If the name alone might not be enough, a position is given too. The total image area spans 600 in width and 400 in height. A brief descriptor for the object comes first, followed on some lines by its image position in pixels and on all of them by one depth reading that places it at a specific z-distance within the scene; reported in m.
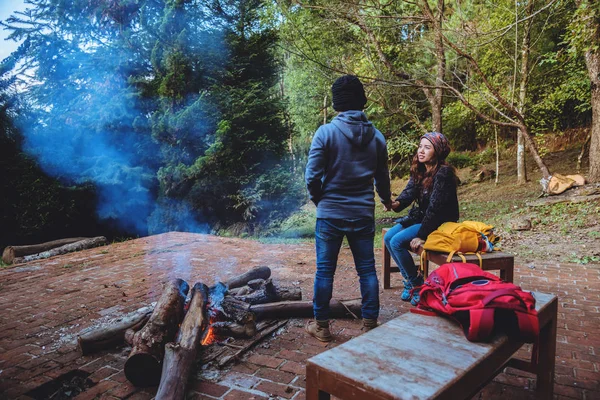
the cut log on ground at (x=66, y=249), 7.90
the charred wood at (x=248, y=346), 2.52
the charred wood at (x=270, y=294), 3.45
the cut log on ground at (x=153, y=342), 2.26
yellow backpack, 2.90
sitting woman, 3.12
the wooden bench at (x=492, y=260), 2.87
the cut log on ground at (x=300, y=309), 3.24
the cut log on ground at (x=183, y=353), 2.04
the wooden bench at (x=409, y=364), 1.19
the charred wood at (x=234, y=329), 2.88
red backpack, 1.54
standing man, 2.65
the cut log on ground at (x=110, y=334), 2.72
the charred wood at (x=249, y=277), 4.13
